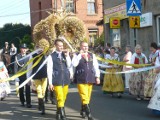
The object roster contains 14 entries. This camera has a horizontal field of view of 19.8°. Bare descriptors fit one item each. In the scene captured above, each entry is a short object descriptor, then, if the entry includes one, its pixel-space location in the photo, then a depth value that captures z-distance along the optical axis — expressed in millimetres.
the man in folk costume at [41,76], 11906
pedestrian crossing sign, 16078
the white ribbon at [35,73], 11570
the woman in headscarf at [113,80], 15438
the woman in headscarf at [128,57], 15020
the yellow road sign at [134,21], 16234
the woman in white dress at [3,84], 13359
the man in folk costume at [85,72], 10555
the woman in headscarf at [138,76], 14250
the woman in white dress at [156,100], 10544
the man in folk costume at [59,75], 10391
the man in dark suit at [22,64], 13312
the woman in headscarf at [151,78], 13354
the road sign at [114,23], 24055
